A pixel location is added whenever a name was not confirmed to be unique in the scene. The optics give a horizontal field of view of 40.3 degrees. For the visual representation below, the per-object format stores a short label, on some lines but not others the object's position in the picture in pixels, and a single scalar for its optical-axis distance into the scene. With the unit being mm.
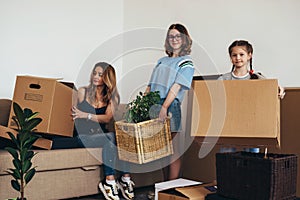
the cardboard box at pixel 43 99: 2875
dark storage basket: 1888
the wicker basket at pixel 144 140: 2760
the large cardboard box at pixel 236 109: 2109
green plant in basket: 2812
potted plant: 2092
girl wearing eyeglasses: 3000
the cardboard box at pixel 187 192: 2031
